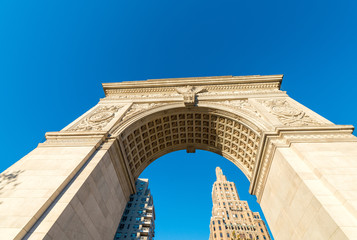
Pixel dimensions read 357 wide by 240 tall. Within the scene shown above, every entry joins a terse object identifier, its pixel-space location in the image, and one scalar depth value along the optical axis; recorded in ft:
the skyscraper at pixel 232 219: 190.39
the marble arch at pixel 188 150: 22.07
